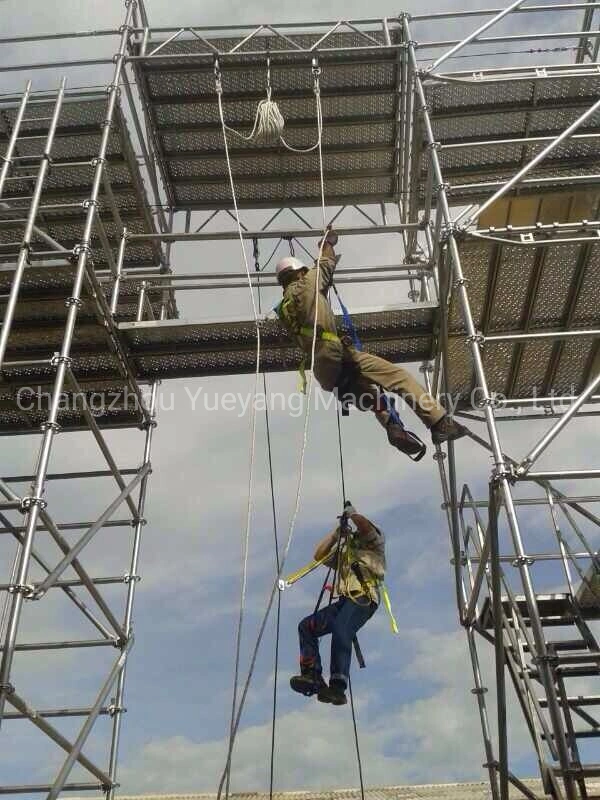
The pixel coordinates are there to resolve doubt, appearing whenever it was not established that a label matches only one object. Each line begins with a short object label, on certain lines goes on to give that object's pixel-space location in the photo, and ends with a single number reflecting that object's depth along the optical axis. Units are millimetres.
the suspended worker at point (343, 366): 7652
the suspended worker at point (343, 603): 6652
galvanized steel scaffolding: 7211
